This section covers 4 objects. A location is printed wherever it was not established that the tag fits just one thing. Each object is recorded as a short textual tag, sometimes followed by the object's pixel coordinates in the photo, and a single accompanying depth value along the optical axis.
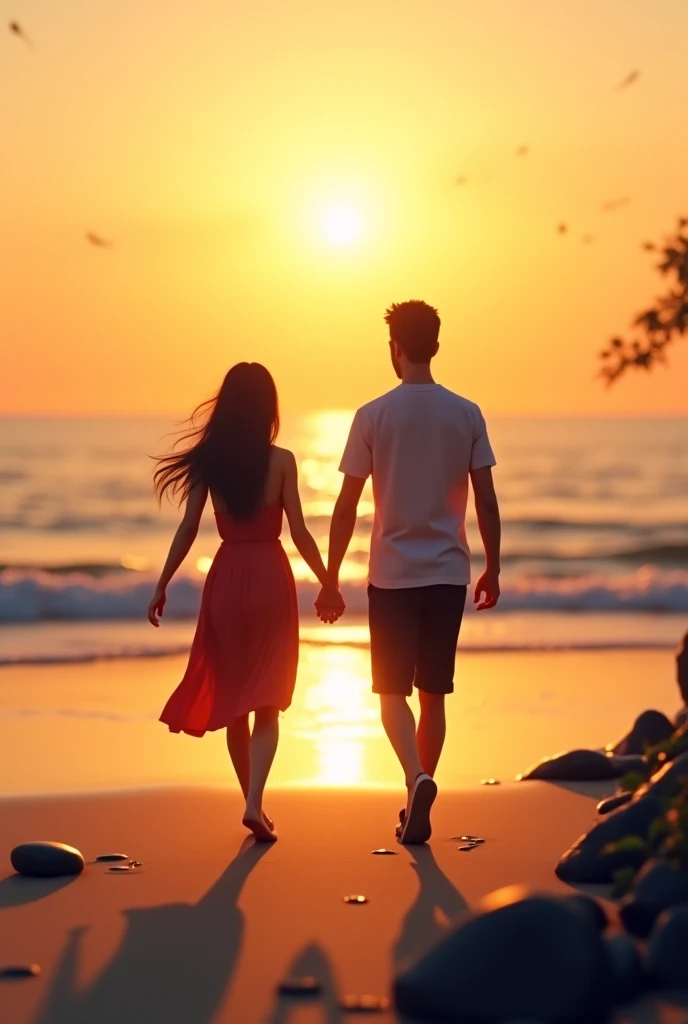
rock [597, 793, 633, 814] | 6.78
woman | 6.61
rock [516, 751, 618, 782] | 7.99
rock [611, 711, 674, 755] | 8.38
